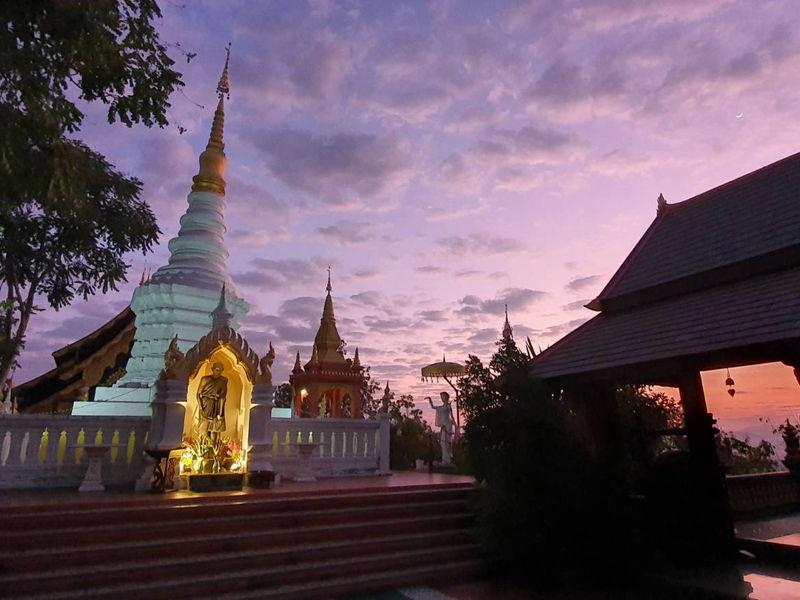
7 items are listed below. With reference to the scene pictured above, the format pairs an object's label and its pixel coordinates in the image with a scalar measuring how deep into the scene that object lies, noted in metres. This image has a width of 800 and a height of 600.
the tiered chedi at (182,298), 10.91
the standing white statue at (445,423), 14.65
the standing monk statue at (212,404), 9.34
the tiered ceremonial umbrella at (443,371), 20.69
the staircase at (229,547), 4.93
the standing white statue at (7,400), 10.37
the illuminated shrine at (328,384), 21.55
